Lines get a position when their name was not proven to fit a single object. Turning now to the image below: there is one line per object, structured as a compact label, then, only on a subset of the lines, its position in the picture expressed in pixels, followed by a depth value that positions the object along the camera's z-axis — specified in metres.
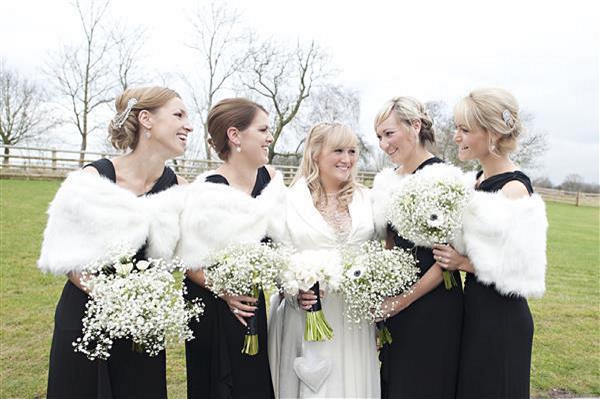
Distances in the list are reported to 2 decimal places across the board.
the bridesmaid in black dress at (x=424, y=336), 3.34
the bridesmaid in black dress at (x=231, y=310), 3.43
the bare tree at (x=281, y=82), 31.53
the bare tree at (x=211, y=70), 29.62
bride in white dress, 3.41
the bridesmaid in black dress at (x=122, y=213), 3.06
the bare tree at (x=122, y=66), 27.48
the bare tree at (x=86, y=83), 26.08
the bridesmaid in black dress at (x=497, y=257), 3.06
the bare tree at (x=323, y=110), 30.69
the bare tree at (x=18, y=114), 28.26
